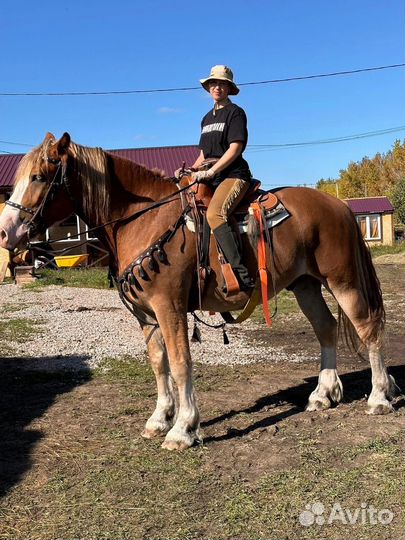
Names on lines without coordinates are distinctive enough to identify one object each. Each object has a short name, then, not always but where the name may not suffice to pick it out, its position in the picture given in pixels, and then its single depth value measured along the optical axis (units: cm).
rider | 421
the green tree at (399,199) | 3934
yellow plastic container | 1969
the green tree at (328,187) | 7035
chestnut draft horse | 410
